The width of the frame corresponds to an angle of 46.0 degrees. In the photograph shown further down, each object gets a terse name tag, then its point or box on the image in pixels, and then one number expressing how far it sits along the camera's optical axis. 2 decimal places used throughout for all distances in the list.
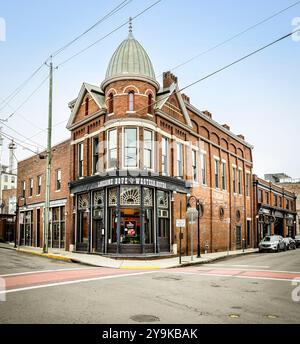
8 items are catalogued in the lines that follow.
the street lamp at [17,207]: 34.63
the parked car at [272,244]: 30.52
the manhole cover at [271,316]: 7.02
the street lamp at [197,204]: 25.22
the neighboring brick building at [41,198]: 27.16
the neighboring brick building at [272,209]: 39.41
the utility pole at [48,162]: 22.60
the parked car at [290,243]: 33.94
